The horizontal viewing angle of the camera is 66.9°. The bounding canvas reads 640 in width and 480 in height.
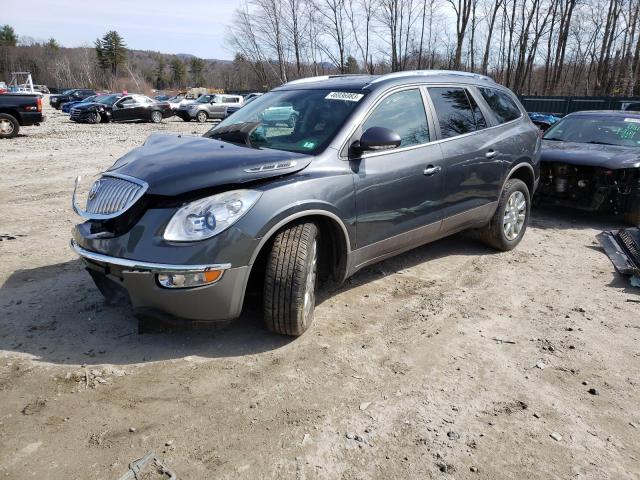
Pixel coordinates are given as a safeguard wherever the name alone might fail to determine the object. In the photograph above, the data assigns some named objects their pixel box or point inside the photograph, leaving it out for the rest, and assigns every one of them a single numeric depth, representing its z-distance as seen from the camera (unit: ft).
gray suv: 9.61
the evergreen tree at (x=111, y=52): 380.66
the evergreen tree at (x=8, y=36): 408.26
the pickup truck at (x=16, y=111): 50.08
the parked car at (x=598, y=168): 21.07
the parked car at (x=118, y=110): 81.61
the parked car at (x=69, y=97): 134.42
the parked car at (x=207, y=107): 94.22
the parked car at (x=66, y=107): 117.08
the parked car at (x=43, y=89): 245.82
